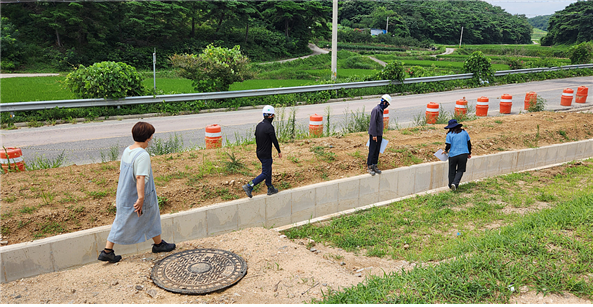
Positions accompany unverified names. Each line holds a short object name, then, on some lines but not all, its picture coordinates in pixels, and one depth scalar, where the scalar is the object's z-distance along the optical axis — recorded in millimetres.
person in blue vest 8898
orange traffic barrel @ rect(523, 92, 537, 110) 17288
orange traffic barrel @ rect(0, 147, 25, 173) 7805
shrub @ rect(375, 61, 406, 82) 22656
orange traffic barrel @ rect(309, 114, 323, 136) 11492
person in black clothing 6973
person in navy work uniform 8566
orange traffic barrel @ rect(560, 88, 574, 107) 19438
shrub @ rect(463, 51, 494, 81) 26438
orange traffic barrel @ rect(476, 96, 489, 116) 15891
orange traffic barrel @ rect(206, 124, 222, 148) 9750
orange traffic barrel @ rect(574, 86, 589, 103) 20500
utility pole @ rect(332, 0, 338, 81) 22875
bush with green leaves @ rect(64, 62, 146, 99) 15108
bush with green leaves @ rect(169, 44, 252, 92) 18422
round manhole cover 4762
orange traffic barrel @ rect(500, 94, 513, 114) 17188
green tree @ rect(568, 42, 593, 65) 36906
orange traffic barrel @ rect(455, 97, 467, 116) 14602
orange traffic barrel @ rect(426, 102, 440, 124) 13875
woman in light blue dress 5043
